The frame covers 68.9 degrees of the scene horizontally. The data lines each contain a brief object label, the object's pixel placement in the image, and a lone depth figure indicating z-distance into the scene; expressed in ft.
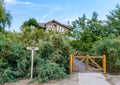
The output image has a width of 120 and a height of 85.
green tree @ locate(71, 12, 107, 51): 31.13
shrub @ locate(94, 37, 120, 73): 18.63
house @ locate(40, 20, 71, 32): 65.31
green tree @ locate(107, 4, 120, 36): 31.05
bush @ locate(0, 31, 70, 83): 16.33
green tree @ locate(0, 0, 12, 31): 28.94
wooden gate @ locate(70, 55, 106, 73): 18.24
